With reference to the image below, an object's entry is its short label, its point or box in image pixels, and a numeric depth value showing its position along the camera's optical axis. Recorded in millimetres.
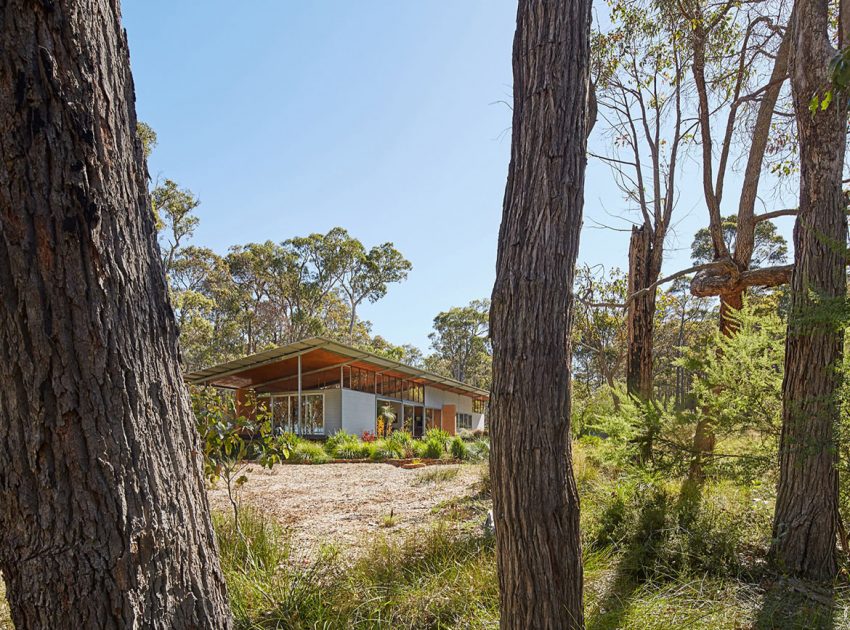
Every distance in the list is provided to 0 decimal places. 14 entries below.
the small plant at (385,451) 13086
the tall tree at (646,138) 7422
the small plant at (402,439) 14117
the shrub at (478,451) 11572
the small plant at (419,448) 12970
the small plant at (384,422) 20188
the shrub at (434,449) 12656
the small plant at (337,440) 14094
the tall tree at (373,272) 30422
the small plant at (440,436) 13461
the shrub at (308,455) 12720
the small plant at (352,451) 13375
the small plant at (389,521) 5117
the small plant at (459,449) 12293
